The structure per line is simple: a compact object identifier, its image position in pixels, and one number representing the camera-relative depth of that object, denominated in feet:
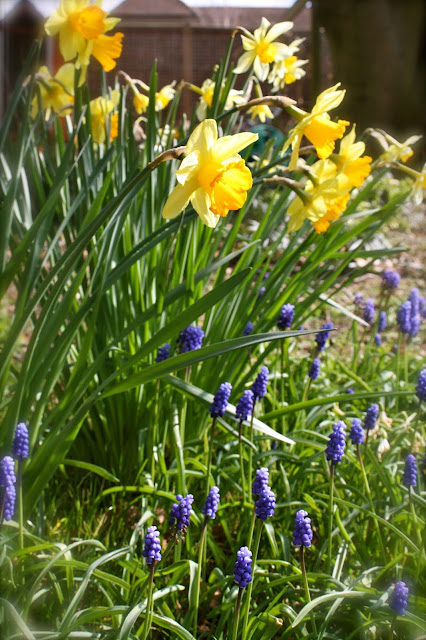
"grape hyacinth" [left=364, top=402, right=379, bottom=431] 4.72
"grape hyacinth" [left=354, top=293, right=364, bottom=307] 8.40
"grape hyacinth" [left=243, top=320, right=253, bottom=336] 5.75
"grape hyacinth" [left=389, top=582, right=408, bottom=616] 3.39
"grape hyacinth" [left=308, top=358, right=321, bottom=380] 5.74
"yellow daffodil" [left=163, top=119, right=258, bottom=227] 3.47
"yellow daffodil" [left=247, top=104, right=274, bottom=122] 6.35
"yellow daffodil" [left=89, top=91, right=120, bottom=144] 5.93
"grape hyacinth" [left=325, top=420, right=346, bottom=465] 3.89
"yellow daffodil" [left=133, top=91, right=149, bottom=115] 6.69
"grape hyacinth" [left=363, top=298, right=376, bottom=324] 7.62
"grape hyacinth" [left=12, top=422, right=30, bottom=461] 3.99
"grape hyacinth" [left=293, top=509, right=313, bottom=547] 3.46
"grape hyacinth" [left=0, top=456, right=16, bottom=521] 3.71
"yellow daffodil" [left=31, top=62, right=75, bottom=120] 5.82
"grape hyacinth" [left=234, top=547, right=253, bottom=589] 3.28
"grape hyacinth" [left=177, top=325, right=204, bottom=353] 4.91
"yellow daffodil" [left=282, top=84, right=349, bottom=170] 4.20
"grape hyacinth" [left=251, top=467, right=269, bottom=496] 3.51
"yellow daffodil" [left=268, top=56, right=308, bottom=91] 6.24
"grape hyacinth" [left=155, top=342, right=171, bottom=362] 4.89
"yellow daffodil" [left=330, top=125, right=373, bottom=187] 4.93
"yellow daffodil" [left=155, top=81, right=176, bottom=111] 6.77
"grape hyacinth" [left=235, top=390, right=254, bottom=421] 4.19
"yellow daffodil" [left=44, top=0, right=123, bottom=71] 4.75
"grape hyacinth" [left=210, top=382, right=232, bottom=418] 4.12
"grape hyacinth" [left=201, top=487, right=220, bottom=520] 3.66
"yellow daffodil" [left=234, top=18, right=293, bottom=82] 5.64
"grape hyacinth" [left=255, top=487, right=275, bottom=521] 3.46
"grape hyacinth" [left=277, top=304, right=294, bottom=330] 5.56
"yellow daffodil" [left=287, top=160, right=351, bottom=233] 4.73
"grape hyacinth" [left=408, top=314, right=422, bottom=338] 7.12
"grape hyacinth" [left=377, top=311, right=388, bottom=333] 7.71
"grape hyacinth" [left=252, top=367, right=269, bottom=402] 4.50
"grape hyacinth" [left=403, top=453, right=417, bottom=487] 4.12
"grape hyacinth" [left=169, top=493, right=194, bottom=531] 3.48
